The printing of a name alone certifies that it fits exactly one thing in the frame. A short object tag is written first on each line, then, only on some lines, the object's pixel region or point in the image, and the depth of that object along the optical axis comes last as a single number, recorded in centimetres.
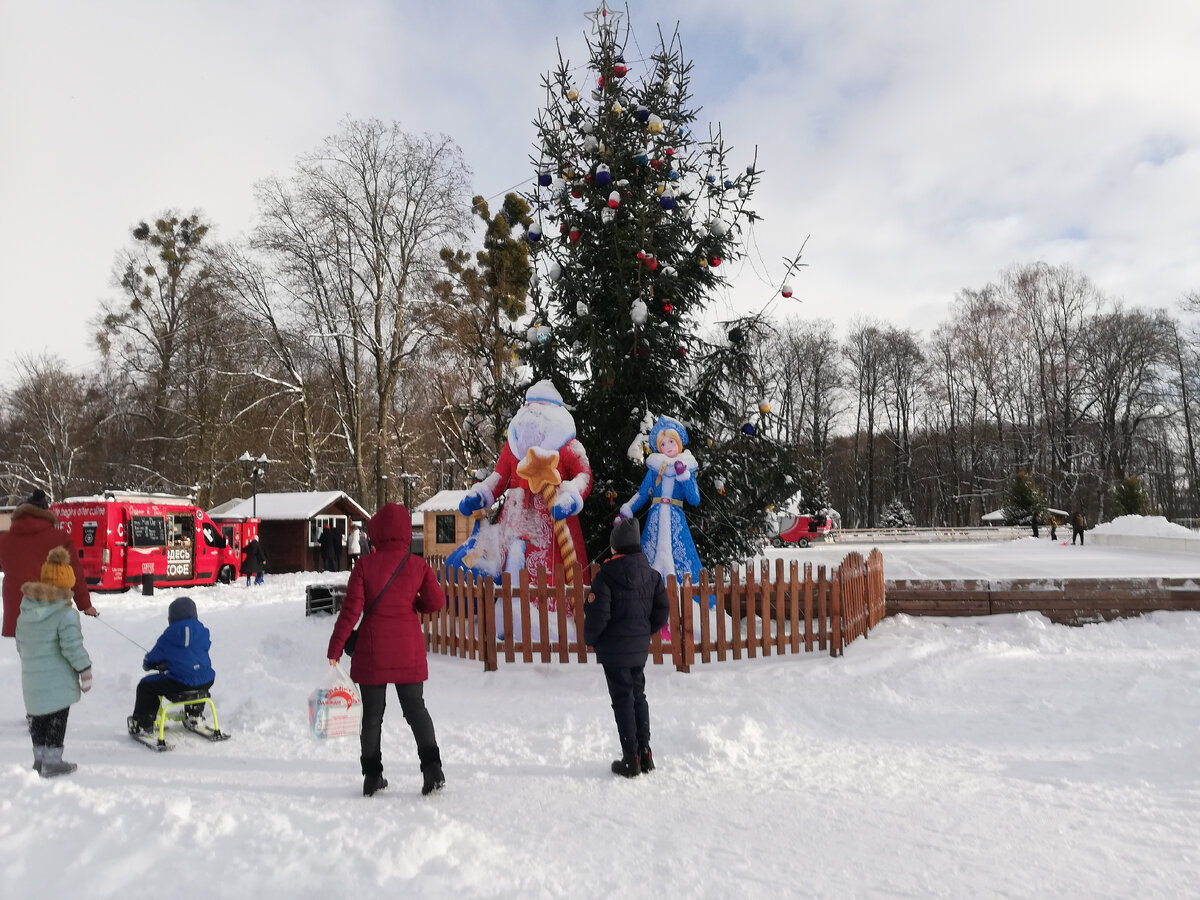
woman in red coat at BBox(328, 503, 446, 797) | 460
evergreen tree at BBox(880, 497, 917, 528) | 4931
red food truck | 1773
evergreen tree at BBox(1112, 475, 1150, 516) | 3591
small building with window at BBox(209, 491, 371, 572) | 2598
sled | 596
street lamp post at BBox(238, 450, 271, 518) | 2481
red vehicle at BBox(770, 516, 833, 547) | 3772
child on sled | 616
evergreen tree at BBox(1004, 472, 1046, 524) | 4250
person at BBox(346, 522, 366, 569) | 2342
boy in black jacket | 512
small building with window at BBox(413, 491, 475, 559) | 2695
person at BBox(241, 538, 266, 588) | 2119
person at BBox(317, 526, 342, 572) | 2473
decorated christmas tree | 1070
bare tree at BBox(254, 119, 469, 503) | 2625
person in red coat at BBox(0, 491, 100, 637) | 788
